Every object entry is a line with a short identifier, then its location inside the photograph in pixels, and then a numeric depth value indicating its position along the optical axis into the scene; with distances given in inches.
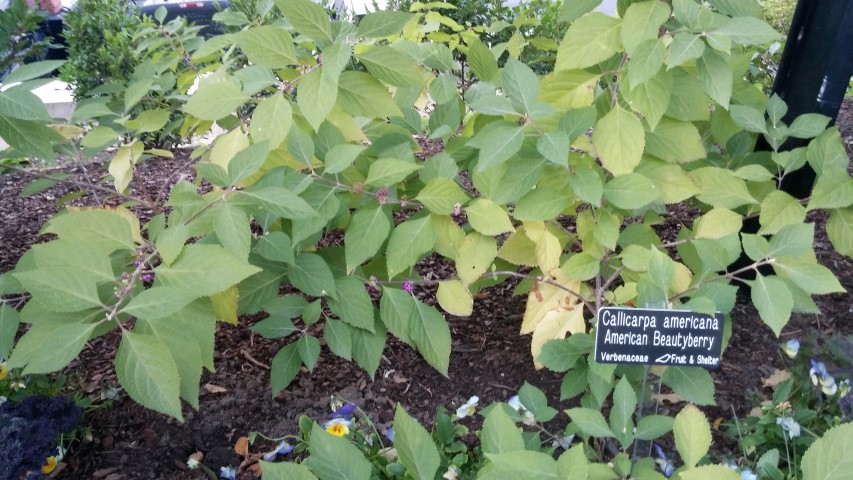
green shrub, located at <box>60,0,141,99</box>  168.2
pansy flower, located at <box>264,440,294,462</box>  62.4
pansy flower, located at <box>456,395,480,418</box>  65.8
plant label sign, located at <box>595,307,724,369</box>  48.0
